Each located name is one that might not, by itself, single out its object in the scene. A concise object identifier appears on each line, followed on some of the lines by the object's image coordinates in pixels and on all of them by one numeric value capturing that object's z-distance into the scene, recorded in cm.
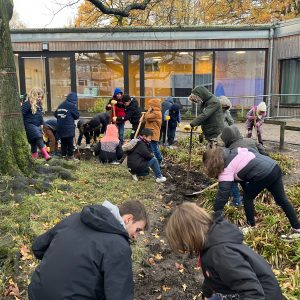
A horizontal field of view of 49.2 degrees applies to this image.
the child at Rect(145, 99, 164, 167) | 712
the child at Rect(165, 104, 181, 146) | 896
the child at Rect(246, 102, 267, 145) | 834
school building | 1329
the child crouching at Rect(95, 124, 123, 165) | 704
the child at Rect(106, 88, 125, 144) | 878
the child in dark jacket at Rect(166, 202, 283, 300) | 178
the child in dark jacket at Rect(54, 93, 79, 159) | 710
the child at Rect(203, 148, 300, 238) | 366
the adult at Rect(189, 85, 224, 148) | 612
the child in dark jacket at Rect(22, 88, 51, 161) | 648
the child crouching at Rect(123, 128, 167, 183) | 617
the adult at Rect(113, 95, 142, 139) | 860
